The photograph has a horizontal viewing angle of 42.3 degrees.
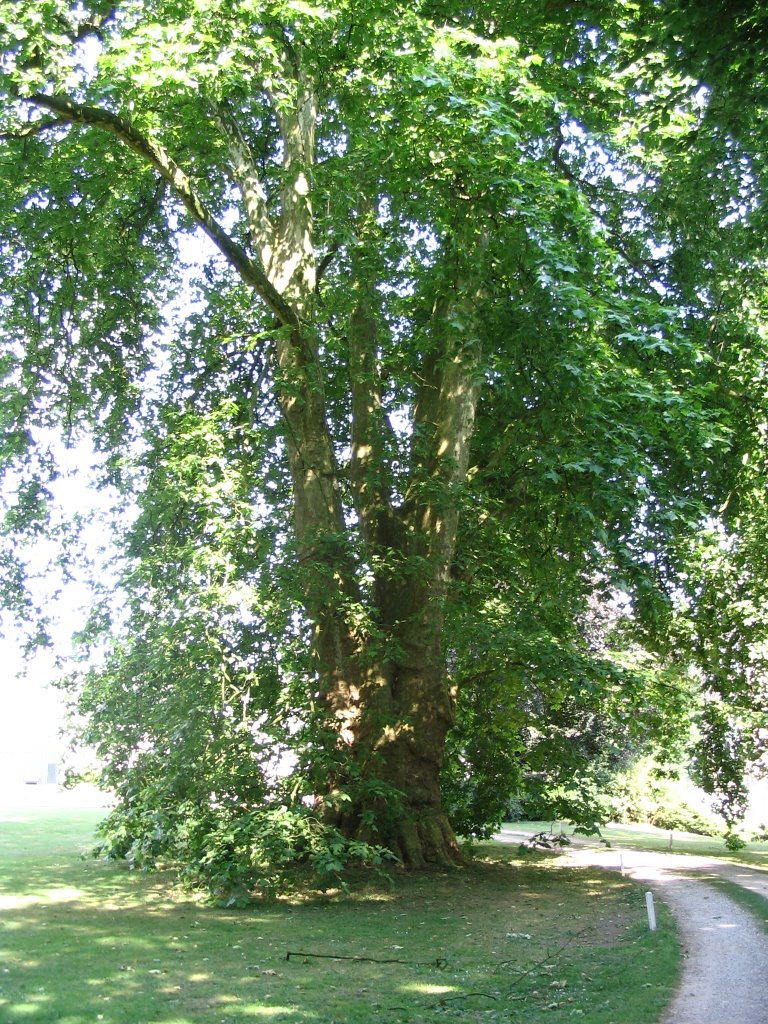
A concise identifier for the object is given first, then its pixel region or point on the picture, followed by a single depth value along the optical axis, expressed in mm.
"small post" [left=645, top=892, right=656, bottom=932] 10023
